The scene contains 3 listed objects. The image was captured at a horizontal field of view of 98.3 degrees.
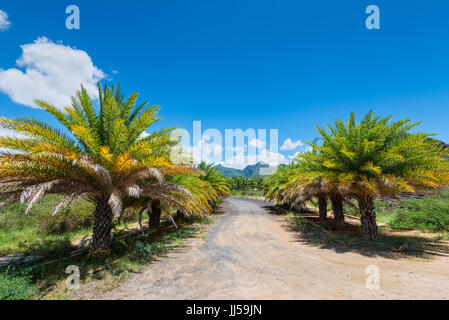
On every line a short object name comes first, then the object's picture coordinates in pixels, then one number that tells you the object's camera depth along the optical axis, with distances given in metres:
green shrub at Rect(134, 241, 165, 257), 6.73
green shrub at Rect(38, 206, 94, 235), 12.91
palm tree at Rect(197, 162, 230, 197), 19.78
